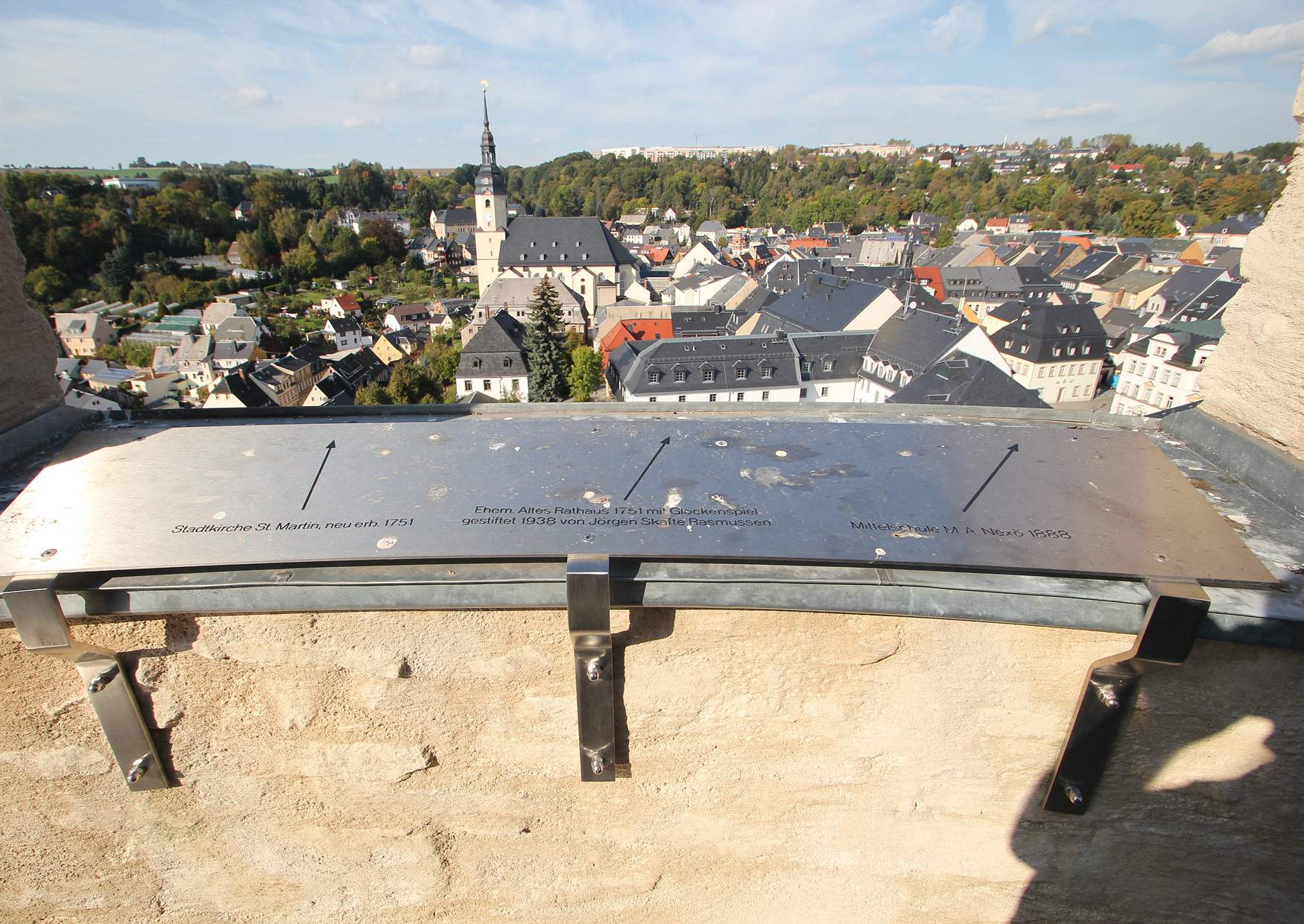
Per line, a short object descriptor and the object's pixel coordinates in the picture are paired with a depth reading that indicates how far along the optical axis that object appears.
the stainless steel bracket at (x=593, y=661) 1.60
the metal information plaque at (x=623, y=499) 1.75
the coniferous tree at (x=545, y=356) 27.06
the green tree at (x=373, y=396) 27.59
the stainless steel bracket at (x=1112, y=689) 1.55
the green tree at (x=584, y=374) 27.19
